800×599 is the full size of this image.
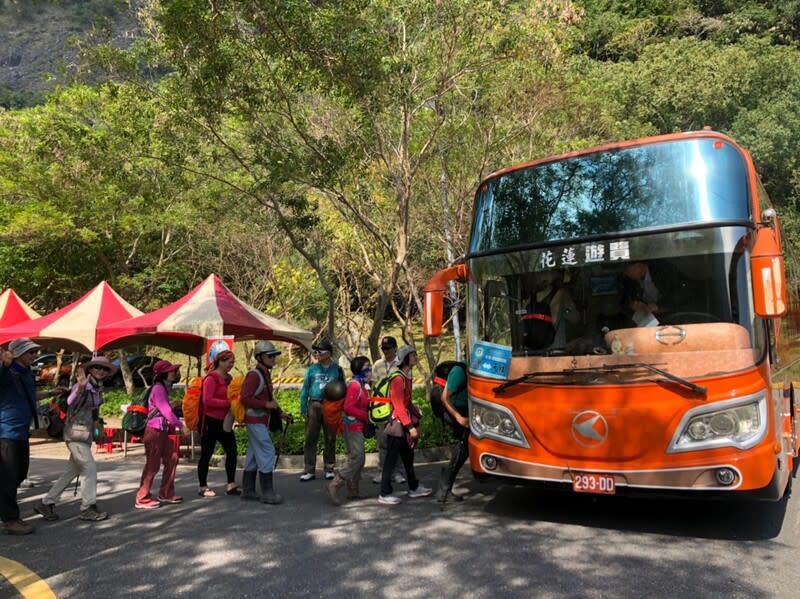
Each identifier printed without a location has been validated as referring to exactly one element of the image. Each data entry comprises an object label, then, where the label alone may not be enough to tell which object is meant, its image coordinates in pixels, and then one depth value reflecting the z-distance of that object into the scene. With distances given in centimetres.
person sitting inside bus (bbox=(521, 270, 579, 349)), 577
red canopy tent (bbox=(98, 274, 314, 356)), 1136
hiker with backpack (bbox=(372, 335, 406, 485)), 730
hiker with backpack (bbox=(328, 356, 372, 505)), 687
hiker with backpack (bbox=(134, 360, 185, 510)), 693
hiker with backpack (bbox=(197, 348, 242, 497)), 740
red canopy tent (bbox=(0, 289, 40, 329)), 1416
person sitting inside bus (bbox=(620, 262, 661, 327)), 542
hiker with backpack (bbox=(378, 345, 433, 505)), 685
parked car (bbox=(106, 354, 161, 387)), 2586
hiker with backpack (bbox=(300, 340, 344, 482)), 854
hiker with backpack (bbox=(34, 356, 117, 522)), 643
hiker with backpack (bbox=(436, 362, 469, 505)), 664
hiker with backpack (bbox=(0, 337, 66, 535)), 589
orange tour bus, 491
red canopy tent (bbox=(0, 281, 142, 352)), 1173
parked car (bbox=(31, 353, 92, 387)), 2427
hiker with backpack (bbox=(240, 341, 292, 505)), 691
